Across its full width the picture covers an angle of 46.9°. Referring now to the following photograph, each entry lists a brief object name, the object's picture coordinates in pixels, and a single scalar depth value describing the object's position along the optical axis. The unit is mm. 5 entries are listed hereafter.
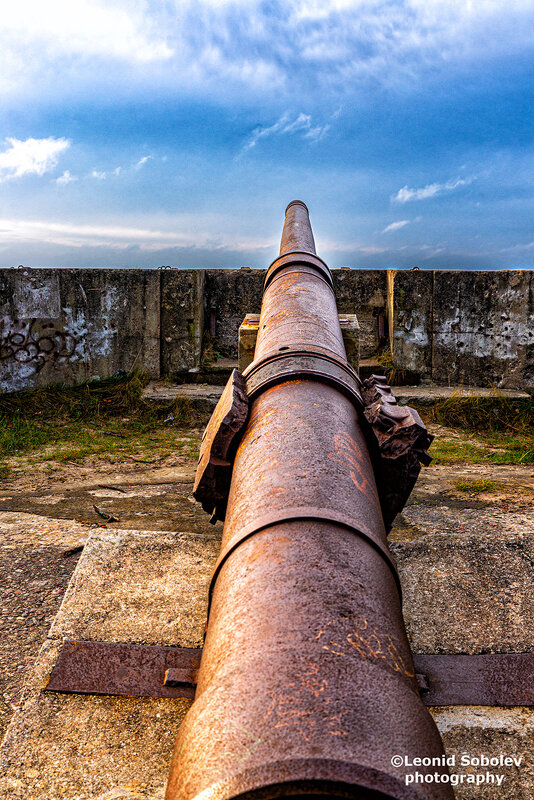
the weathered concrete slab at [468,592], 2363
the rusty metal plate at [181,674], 2057
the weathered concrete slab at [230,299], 8336
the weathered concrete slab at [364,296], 8344
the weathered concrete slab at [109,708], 1710
